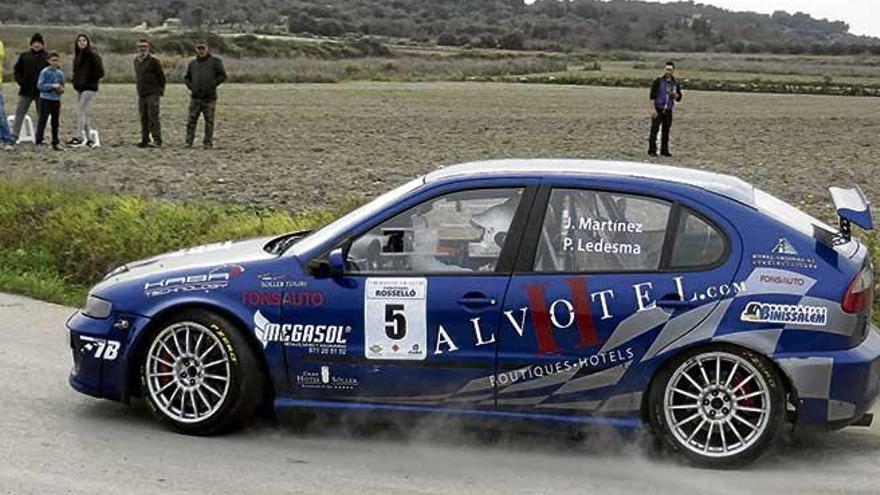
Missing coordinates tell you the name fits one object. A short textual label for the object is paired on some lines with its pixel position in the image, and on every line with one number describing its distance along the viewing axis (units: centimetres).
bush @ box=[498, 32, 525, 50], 14938
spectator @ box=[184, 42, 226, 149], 2095
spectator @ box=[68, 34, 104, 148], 2062
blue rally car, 623
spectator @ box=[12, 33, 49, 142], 2067
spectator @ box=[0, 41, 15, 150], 2058
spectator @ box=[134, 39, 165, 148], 2105
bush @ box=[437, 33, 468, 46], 15501
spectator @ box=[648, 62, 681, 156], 2438
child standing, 2025
